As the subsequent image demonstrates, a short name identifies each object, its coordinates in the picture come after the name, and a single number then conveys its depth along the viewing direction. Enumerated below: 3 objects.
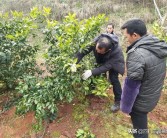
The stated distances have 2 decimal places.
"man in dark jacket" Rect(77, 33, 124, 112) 1.84
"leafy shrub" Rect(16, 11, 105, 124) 1.78
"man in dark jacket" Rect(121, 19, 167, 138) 1.37
